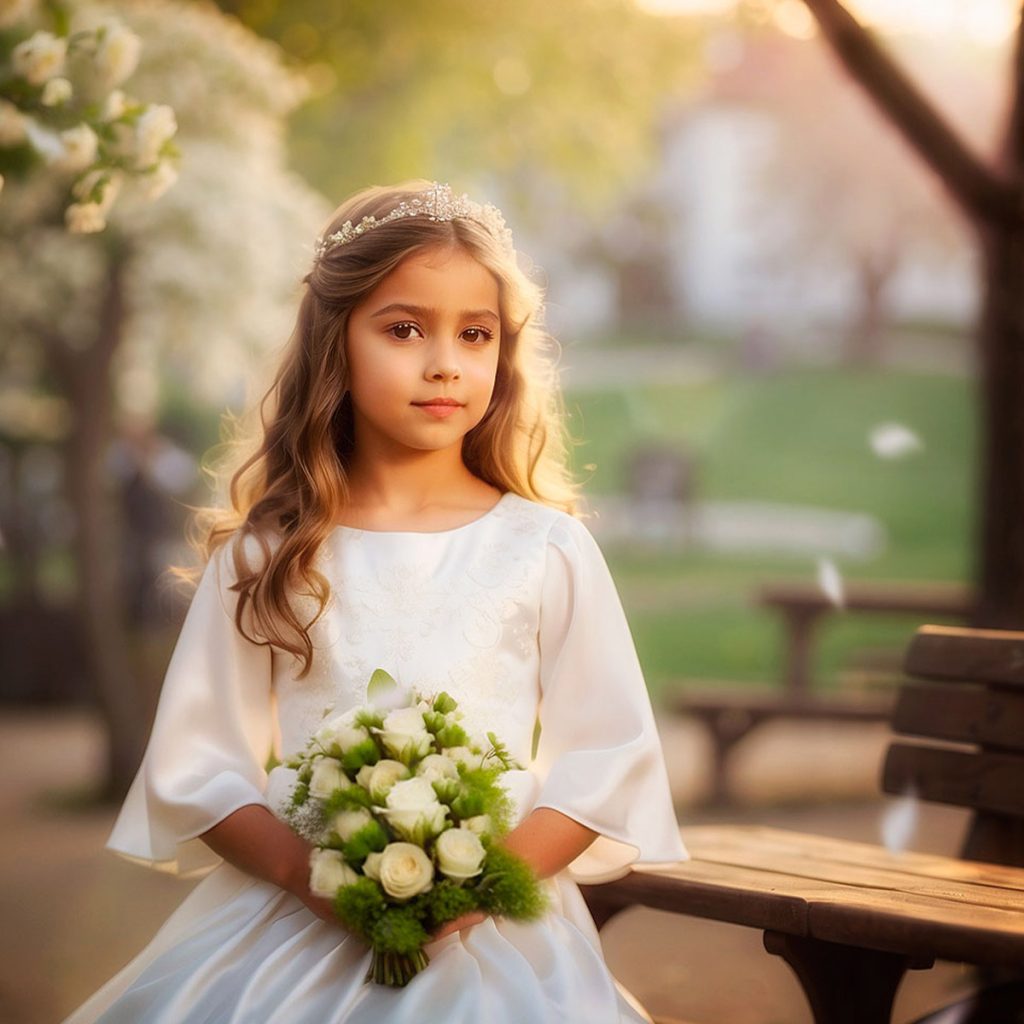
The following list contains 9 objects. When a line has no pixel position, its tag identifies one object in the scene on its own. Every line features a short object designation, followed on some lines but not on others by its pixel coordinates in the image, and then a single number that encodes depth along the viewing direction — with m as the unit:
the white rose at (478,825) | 2.17
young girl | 2.52
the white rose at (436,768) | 2.19
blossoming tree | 6.84
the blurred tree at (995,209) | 5.17
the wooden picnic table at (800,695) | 7.46
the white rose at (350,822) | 2.15
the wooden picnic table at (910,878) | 2.38
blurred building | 31.55
